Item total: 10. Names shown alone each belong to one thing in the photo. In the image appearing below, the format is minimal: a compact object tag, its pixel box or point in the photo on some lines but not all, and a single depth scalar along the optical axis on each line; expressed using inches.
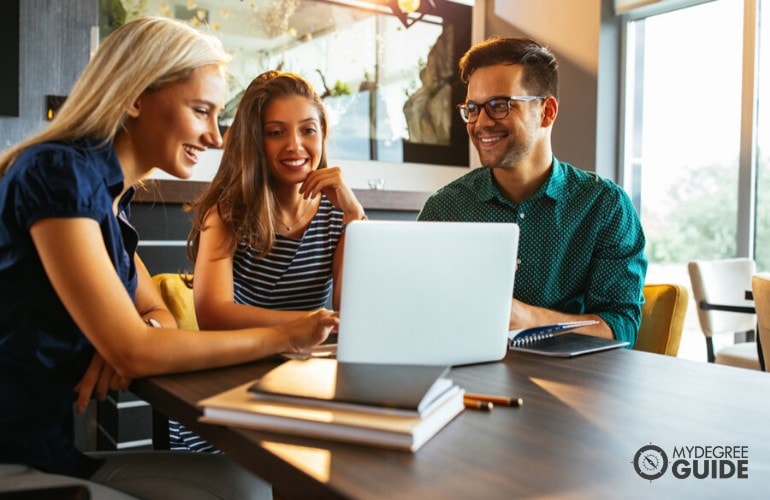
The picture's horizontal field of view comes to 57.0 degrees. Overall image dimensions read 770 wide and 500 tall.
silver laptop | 42.2
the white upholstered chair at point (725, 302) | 121.3
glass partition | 170.9
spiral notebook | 51.1
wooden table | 25.8
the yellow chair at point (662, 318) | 68.3
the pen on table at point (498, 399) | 36.7
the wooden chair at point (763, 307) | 94.6
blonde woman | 40.8
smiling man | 73.2
